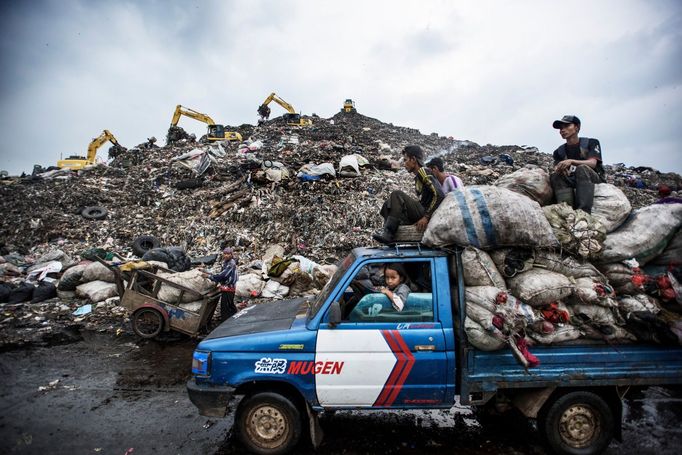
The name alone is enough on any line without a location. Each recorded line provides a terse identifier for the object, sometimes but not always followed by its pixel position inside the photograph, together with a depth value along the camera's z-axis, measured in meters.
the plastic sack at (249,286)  7.44
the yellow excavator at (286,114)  23.45
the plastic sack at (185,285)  5.82
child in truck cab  2.98
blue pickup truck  2.83
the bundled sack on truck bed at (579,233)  2.90
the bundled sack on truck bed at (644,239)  2.96
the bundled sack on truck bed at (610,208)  3.16
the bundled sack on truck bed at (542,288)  2.80
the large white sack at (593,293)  2.78
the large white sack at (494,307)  2.71
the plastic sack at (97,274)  7.62
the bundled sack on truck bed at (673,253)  2.99
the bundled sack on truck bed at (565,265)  2.93
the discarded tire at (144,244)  9.81
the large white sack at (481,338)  2.74
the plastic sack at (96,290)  7.32
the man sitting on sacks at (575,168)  3.35
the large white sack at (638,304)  2.80
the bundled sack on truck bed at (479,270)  2.88
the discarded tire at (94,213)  11.94
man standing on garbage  5.97
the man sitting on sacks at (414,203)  3.61
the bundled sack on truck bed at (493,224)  2.89
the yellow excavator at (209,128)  19.81
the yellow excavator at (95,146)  18.45
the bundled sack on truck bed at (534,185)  3.52
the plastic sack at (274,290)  7.42
